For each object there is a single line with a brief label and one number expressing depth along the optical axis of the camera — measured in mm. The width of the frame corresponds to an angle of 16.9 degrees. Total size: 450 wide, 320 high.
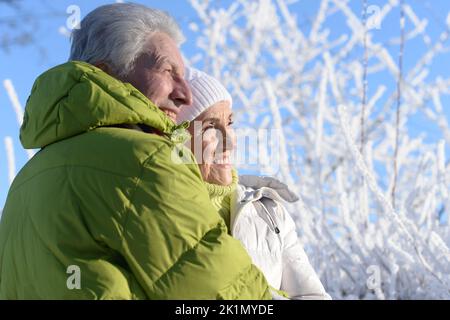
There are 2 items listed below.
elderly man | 2638
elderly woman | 4548
